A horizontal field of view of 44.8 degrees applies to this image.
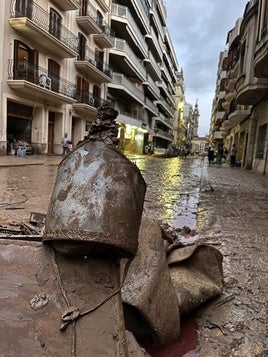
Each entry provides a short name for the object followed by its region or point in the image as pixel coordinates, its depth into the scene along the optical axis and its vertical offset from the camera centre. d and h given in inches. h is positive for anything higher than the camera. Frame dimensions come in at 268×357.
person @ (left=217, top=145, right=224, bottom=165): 1170.2 -43.6
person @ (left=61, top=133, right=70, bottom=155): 839.2 -21.8
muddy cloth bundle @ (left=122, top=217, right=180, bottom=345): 66.6 -33.1
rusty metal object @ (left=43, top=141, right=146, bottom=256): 58.7 -12.8
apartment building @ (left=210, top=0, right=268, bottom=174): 586.3 +132.4
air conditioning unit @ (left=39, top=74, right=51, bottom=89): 747.4 +117.6
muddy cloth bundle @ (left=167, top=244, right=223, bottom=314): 80.1 -35.3
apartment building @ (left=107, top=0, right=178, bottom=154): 1191.6 +306.2
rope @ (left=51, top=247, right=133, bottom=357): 50.3 -28.6
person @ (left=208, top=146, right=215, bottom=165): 1152.2 -41.3
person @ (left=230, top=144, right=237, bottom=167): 1045.5 -36.4
